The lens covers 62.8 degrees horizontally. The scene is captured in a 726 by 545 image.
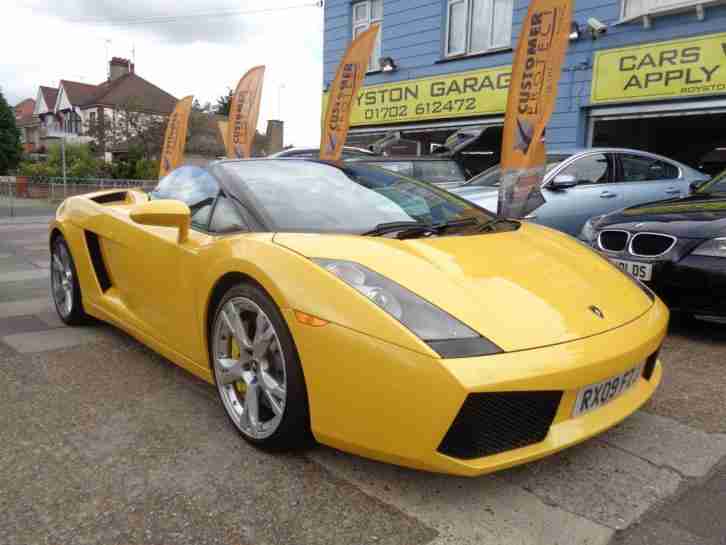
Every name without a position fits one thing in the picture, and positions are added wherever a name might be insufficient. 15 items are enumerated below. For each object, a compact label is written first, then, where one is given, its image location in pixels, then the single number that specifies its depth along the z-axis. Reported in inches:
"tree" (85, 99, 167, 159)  1274.6
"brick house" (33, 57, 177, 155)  1685.5
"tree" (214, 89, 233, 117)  2058.3
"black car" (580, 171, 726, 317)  133.0
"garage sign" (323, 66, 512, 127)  409.1
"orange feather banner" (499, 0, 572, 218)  224.8
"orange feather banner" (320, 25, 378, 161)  376.5
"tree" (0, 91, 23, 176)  1469.0
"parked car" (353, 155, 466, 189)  289.3
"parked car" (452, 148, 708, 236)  232.1
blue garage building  320.8
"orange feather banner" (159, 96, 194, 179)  508.7
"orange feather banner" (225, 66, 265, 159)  458.6
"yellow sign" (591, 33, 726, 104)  308.5
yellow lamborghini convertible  69.0
